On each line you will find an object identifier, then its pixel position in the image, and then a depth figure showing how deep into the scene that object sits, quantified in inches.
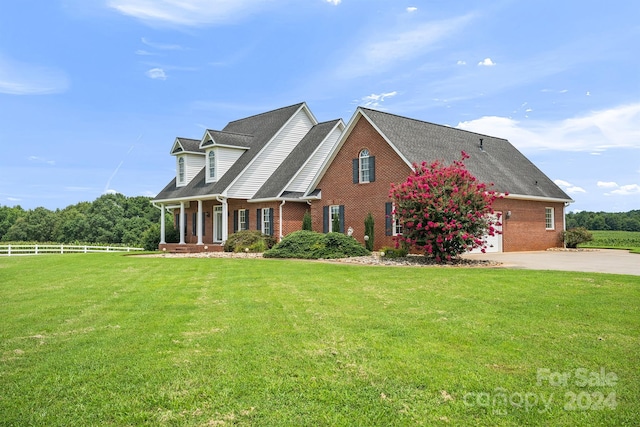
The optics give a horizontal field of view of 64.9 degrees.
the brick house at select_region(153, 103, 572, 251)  957.8
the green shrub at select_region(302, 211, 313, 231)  1064.2
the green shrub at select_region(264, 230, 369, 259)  816.3
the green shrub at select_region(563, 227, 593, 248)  1184.8
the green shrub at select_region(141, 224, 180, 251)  1396.4
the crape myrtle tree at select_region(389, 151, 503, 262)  695.7
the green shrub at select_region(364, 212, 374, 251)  932.6
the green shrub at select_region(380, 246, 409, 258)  801.6
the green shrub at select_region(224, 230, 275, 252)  1023.6
